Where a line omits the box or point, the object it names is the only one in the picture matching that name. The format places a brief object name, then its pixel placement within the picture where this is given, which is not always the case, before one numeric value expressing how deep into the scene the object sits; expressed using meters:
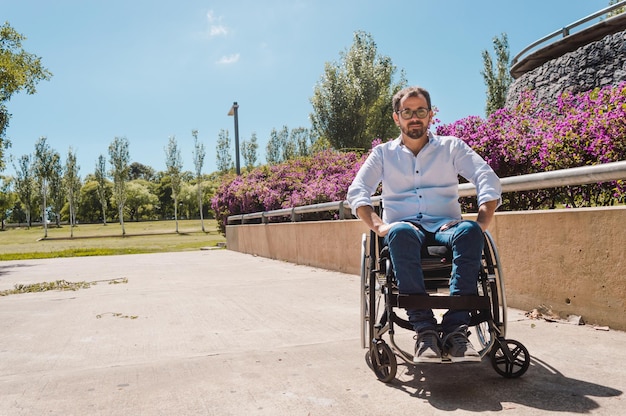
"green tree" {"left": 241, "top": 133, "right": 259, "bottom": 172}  58.19
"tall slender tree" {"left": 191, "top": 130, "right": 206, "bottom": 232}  49.93
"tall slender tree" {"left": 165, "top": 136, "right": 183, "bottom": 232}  48.22
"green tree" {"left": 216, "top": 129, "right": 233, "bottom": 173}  53.59
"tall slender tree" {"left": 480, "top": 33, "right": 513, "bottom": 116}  34.91
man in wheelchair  2.41
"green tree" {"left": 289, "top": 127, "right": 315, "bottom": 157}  59.34
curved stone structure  16.19
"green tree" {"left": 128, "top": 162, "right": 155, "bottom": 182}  129.62
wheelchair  2.38
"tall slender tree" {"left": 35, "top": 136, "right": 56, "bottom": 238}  49.06
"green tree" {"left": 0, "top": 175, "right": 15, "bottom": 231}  72.18
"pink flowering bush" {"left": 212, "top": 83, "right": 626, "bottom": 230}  4.46
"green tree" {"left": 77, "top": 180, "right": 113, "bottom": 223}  89.00
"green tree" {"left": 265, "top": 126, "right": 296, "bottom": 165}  60.03
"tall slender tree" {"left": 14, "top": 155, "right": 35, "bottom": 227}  68.56
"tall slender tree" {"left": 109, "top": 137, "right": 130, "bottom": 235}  48.81
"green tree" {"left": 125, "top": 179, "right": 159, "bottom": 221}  87.25
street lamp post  18.33
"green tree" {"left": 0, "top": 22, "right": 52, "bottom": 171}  14.12
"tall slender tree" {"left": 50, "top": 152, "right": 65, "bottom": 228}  51.66
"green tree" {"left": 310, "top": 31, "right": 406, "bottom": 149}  34.44
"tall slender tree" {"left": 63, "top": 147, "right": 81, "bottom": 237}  51.19
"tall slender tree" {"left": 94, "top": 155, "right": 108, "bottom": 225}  57.06
